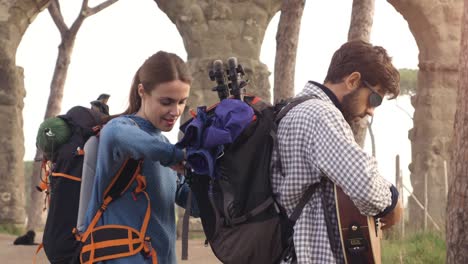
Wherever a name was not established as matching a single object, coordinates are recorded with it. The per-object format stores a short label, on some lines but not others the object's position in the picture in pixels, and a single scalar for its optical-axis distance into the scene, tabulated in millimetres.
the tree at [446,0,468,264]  6828
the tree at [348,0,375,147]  12273
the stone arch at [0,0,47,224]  15539
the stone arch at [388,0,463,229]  15555
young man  2846
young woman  3379
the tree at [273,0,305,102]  12805
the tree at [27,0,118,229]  19959
